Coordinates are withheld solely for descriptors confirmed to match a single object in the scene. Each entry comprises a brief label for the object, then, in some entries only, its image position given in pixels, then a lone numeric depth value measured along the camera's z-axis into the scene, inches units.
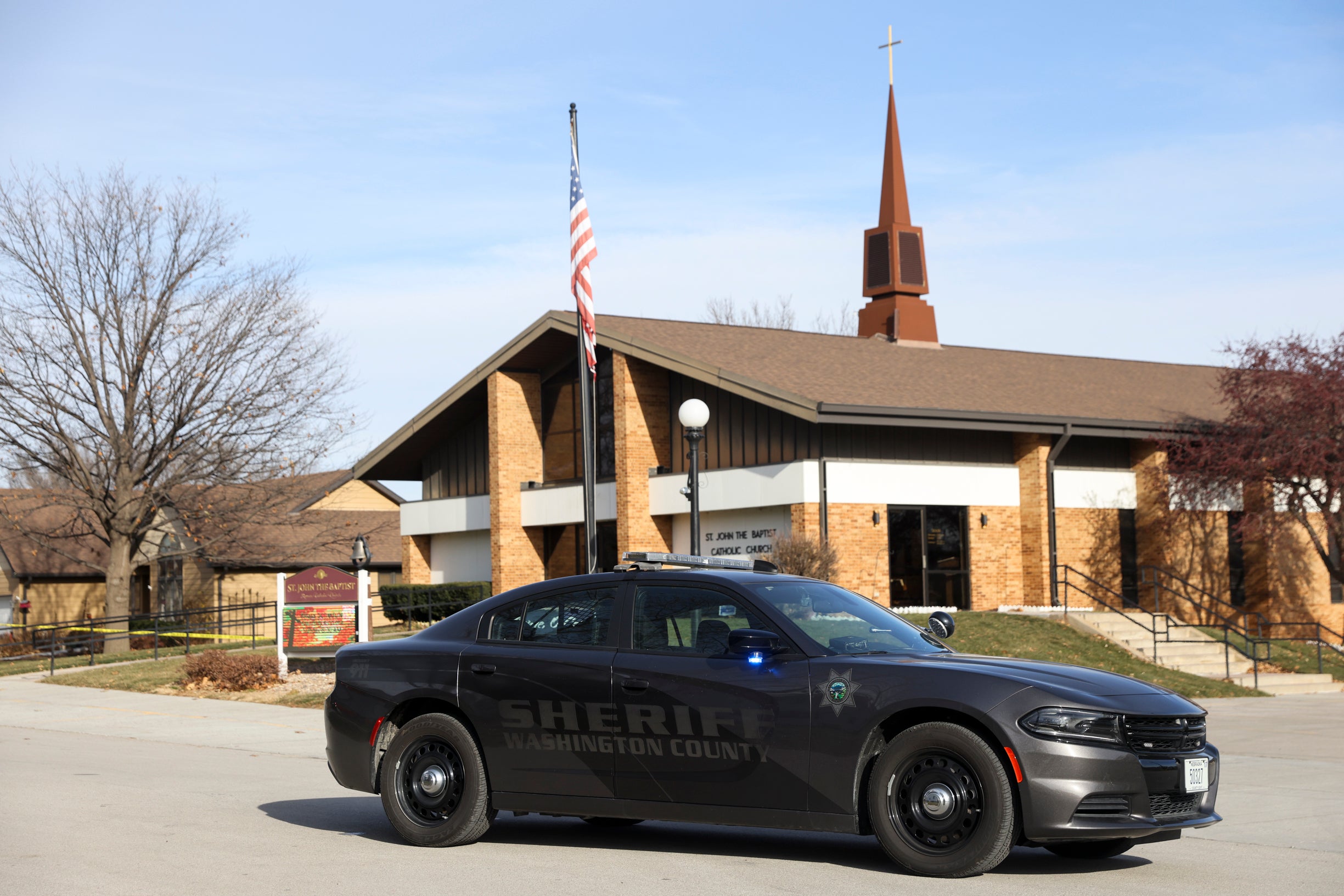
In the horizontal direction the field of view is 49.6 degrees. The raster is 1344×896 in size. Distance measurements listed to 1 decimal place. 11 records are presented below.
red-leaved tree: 1035.3
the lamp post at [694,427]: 702.5
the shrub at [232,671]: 872.3
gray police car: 276.2
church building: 1061.1
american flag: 727.1
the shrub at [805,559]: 943.7
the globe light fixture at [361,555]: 1073.6
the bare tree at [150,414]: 1304.1
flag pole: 691.4
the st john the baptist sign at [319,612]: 892.0
